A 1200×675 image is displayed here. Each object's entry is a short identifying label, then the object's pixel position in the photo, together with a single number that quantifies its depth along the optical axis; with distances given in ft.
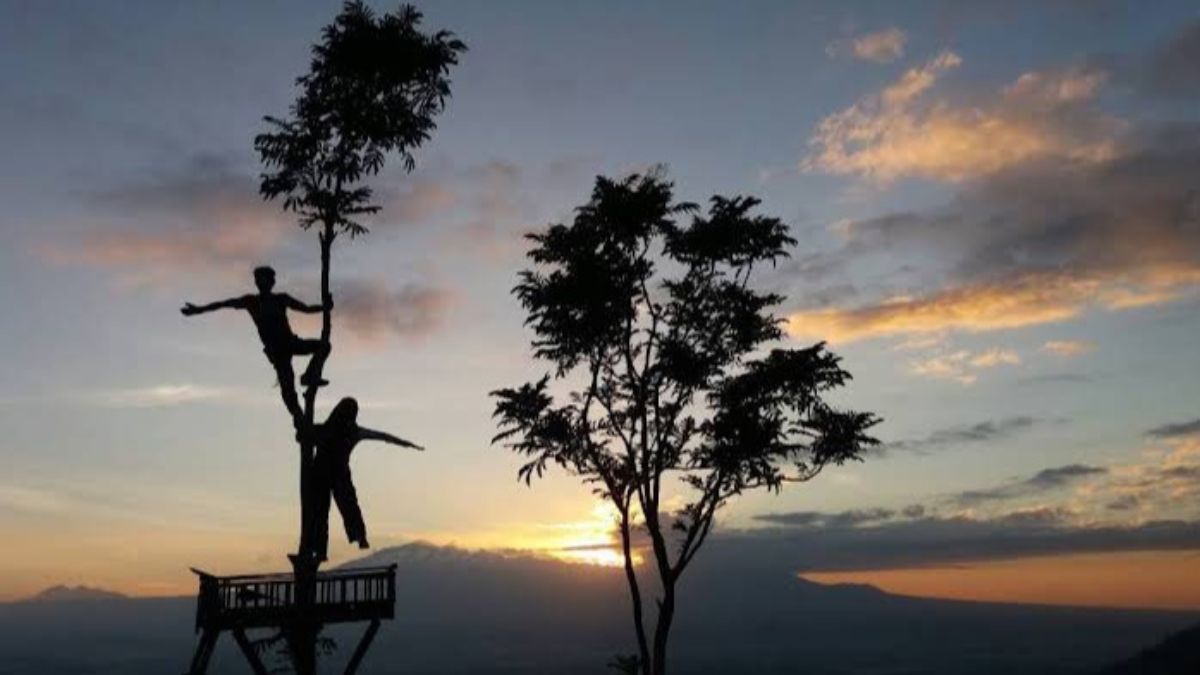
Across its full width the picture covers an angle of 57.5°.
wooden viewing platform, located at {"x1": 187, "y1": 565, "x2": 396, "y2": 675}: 67.21
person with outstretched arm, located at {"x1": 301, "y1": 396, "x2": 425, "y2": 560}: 70.03
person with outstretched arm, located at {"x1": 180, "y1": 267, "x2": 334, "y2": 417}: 69.00
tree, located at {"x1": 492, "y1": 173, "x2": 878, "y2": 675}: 100.32
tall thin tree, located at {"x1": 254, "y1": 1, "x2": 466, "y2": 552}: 73.87
